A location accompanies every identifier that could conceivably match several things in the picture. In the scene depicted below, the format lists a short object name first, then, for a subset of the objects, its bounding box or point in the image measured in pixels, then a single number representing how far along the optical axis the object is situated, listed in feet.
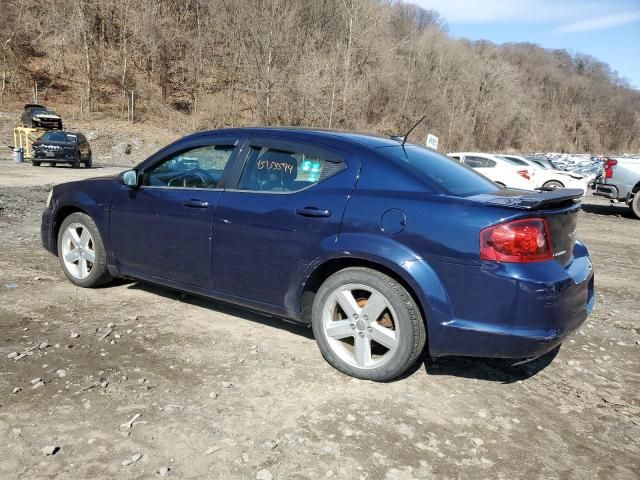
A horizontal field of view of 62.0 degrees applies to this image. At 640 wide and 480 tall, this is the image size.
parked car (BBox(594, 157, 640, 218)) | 47.39
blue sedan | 10.03
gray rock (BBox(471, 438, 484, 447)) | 9.32
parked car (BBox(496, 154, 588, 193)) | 59.16
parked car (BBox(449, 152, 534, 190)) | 56.08
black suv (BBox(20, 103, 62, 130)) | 86.22
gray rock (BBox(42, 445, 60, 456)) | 8.38
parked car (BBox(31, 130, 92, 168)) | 68.39
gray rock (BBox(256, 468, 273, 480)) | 8.11
